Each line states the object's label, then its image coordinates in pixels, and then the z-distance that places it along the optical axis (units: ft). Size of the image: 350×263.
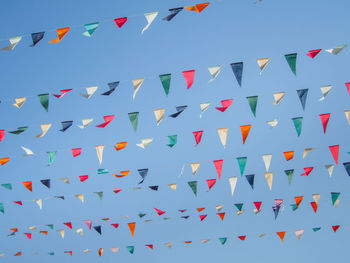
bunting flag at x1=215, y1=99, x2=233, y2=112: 20.13
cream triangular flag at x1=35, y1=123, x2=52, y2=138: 20.78
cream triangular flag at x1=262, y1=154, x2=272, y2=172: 23.22
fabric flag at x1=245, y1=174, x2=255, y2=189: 25.04
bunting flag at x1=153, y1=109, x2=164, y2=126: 20.48
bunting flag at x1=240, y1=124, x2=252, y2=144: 21.02
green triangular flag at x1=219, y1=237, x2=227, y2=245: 34.12
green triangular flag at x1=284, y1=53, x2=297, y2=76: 17.65
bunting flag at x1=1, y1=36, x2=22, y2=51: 16.51
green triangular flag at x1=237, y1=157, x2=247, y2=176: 22.47
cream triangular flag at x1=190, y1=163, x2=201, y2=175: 24.35
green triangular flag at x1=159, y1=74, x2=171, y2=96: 18.42
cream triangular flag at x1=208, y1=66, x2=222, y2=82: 18.54
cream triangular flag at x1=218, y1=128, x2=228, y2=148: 21.66
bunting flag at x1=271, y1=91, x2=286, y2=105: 20.14
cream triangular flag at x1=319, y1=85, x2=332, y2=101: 19.66
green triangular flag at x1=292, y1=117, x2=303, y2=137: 20.67
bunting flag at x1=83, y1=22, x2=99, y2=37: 16.55
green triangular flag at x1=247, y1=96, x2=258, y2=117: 19.51
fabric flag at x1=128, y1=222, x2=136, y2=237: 30.27
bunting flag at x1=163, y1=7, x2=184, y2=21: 15.92
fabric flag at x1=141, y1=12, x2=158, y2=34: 16.22
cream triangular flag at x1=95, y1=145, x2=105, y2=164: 22.38
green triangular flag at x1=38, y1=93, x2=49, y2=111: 19.10
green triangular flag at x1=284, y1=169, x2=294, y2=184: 24.87
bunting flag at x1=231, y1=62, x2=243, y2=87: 18.06
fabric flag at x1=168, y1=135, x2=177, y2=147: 22.35
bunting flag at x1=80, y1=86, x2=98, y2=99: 19.53
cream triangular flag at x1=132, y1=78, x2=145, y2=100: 18.85
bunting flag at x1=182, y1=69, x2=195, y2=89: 18.51
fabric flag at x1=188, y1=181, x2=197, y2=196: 25.48
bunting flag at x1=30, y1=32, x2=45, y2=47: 16.46
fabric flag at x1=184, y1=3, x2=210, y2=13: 15.71
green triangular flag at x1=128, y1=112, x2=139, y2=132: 20.22
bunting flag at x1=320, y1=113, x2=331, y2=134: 20.38
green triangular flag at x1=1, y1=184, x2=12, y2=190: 24.29
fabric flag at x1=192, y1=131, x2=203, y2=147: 22.05
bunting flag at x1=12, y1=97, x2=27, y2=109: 19.56
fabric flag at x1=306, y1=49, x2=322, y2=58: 17.69
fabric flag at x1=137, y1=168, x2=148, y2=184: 24.01
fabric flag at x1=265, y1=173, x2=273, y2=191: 25.05
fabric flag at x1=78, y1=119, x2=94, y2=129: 20.97
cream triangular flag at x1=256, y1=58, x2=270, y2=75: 18.37
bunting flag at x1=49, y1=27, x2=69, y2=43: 16.41
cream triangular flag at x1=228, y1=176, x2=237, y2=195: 25.20
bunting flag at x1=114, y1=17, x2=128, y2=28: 16.35
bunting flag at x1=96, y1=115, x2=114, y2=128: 20.97
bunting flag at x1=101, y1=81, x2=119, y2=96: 18.92
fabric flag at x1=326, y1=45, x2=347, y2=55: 17.35
